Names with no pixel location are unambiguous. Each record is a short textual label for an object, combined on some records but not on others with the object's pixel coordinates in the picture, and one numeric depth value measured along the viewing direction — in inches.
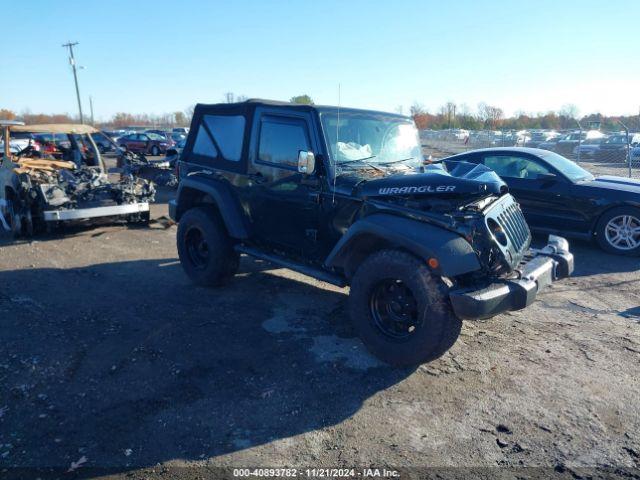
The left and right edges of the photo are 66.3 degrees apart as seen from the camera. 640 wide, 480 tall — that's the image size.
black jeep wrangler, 145.3
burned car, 319.3
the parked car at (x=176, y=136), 1271.9
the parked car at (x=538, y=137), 956.0
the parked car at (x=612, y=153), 825.5
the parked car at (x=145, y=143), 1141.7
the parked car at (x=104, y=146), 984.0
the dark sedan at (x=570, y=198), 289.9
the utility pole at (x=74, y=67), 1950.3
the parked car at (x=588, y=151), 840.3
